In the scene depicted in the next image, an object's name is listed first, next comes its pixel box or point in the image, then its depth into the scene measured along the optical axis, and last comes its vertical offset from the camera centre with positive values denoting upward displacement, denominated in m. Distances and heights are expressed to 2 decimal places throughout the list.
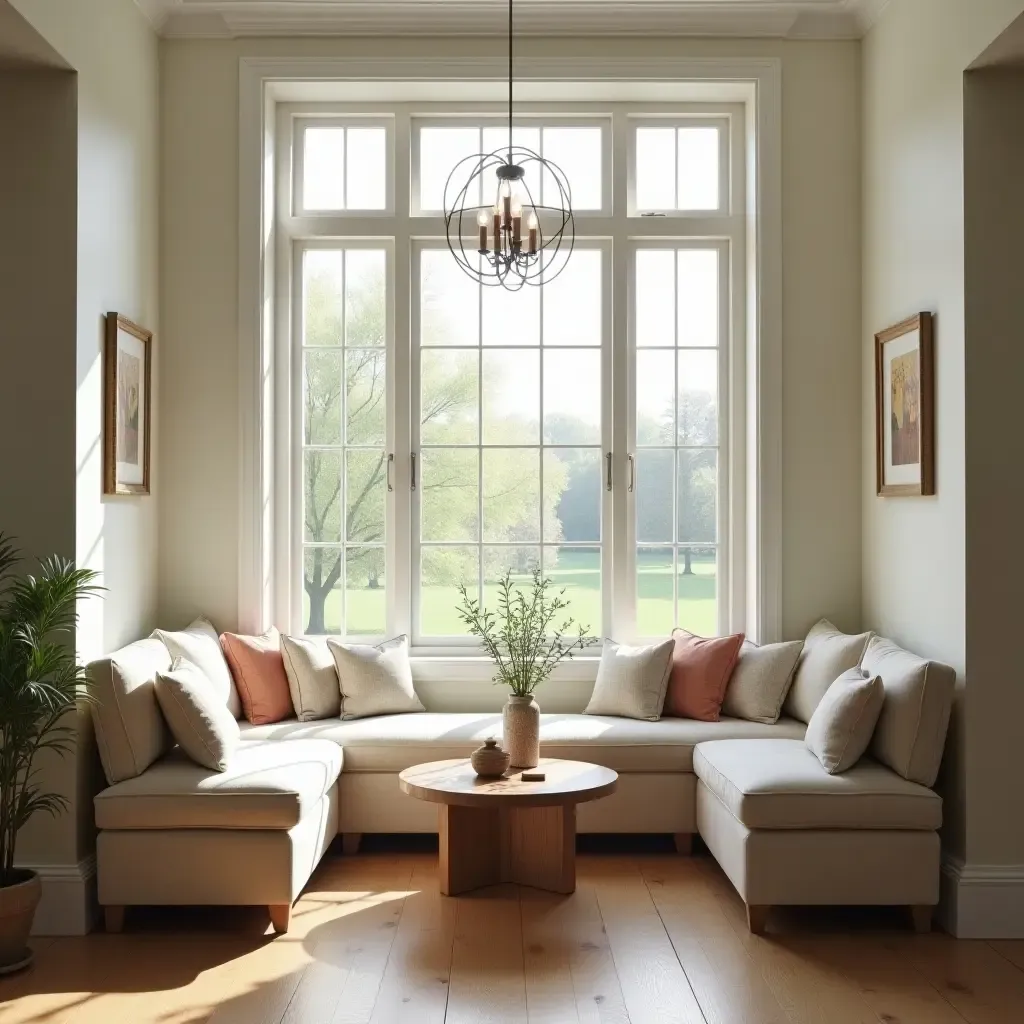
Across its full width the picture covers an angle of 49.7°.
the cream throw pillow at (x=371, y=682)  4.95 -0.74
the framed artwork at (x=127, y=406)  4.27 +0.45
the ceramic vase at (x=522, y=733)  4.27 -0.83
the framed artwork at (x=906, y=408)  4.25 +0.44
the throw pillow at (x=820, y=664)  4.64 -0.63
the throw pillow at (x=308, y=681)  4.93 -0.73
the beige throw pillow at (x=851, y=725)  3.89 -0.73
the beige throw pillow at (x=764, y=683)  4.88 -0.74
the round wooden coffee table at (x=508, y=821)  3.92 -1.16
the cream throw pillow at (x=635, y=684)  4.91 -0.75
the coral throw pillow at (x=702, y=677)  4.91 -0.71
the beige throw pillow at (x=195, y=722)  3.94 -0.73
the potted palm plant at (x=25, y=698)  3.49 -0.58
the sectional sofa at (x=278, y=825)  3.80 -1.06
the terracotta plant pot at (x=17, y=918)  3.45 -1.27
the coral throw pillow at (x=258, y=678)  4.86 -0.71
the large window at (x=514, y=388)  5.39 +0.63
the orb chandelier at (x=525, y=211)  5.34 +1.48
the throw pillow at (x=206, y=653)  4.56 -0.57
